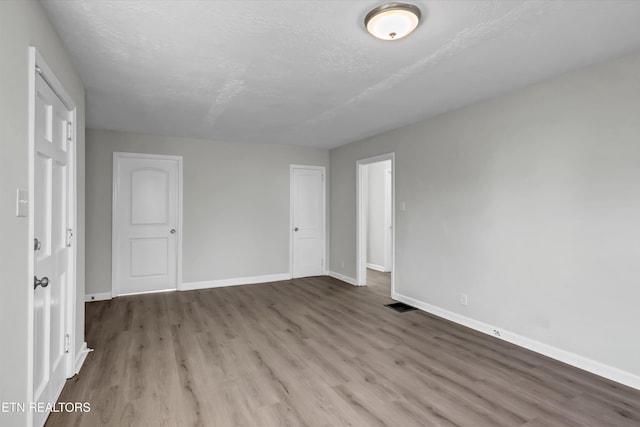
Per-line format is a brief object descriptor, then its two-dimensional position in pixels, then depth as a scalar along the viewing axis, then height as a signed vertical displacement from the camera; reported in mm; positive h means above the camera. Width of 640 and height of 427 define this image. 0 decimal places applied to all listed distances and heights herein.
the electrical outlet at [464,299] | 3658 -939
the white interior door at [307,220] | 6117 -98
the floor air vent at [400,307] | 4245 -1215
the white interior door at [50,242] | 1849 -173
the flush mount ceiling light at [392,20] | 1841 +1132
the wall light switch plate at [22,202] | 1492 +55
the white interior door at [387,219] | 7031 -87
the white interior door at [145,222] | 4883 -115
